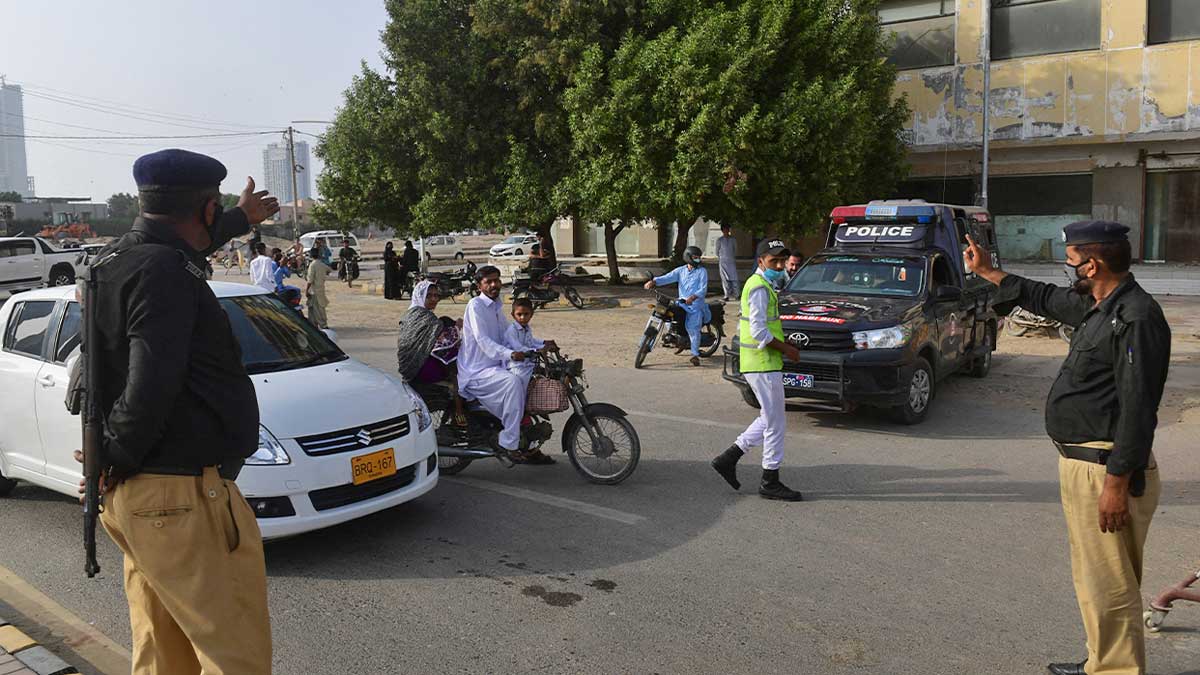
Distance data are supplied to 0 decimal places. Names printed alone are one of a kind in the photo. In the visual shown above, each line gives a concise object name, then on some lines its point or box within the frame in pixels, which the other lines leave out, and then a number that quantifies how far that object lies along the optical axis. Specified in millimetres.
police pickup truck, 9320
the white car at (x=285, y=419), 5559
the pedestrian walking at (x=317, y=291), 18859
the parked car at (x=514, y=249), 46600
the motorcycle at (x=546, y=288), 21438
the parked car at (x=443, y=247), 53625
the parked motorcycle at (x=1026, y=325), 15597
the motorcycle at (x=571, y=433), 7441
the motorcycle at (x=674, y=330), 13797
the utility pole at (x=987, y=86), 22922
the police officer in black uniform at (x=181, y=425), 2678
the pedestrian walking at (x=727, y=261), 21781
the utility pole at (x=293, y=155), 56875
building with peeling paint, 22375
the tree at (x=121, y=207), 93812
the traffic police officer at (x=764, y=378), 7043
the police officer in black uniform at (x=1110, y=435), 3723
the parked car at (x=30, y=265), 28109
